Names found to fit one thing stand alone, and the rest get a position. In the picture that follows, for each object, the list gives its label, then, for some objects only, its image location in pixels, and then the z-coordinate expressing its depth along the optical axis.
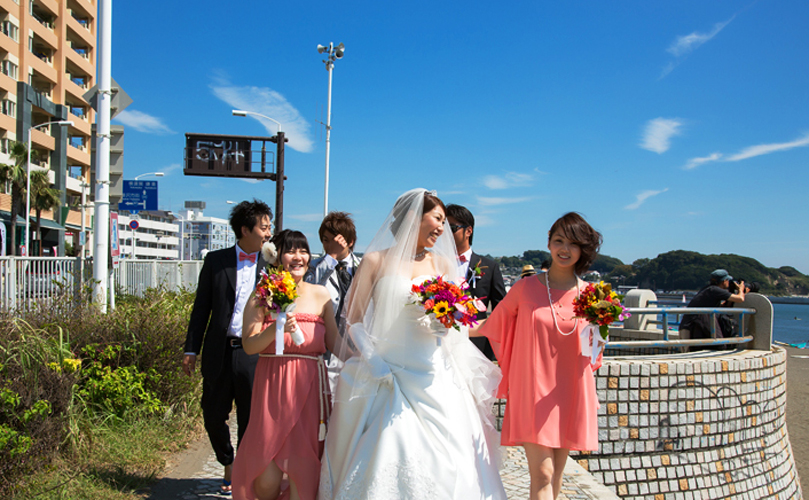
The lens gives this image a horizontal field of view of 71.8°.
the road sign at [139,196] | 20.86
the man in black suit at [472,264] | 5.02
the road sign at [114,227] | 10.94
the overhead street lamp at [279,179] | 13.27
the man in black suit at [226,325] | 3.77
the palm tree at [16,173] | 37.28
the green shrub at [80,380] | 3.75
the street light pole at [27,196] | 35.08
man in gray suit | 4.56
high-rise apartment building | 39.00
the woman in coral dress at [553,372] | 3.47
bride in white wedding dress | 3.00
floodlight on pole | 21.27
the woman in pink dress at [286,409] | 3.21
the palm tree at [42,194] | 38.92
